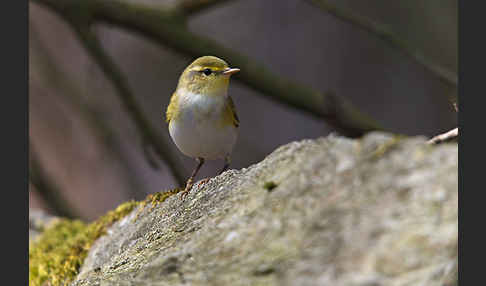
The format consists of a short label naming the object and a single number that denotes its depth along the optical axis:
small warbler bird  5.44
